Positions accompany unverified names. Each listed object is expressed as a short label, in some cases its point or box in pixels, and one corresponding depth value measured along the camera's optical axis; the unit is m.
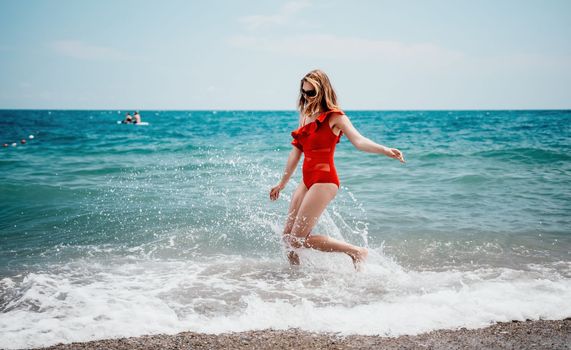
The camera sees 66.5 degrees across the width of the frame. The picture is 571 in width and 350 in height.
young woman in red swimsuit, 4.75
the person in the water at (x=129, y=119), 45.75
